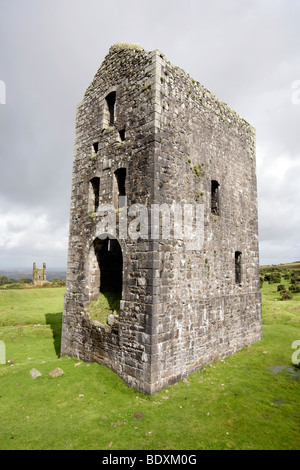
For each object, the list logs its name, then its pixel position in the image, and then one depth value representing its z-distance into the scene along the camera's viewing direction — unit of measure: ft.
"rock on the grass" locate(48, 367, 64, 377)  29.43
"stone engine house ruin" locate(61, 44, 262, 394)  27.53
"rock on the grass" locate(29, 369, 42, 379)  29.49
